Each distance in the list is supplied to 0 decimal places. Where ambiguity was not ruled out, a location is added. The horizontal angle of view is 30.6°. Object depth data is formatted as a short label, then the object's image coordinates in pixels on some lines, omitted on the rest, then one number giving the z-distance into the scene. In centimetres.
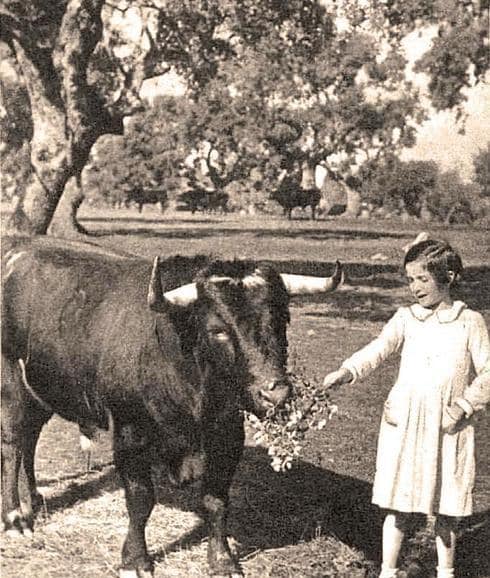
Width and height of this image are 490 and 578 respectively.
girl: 307
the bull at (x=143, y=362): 304
